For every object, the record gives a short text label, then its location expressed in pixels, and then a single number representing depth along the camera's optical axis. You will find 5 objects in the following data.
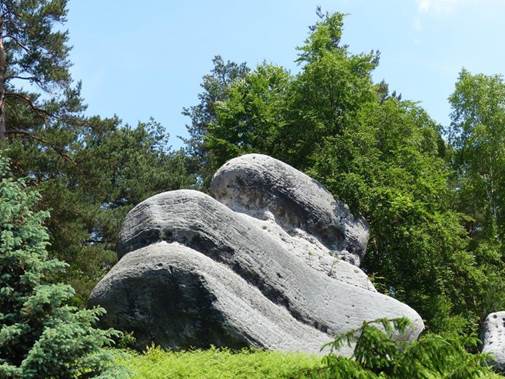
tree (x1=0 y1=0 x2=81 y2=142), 20.73
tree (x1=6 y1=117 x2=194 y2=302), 19.66
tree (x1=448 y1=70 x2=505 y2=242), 27.03
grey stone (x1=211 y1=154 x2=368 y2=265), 12.72
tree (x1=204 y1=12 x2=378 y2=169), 17.80
